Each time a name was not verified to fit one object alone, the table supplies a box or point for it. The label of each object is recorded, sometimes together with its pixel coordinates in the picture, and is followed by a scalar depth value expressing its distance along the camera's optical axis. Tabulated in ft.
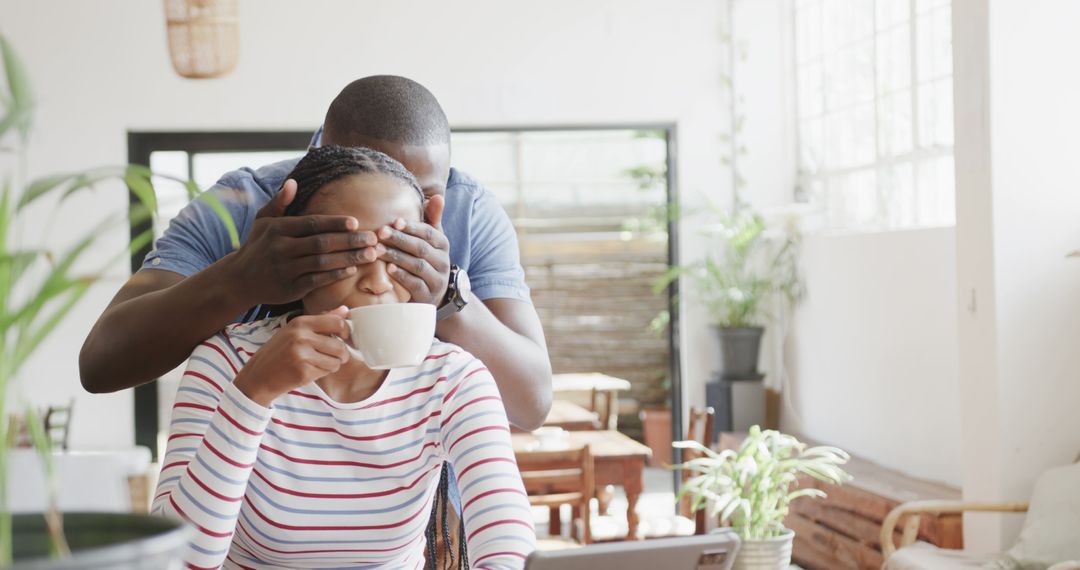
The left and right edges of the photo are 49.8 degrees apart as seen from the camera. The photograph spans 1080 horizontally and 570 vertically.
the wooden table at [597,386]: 17.83
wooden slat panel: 28.58
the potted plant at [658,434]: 25.57
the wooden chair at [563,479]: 12.63
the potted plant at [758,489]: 10.84
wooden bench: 12.51
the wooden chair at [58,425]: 17.05
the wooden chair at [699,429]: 14.37
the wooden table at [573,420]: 16.19
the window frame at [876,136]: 15.21
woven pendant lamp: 17.17
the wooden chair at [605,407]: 17.58
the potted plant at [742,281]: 18.75
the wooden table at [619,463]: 13.87
